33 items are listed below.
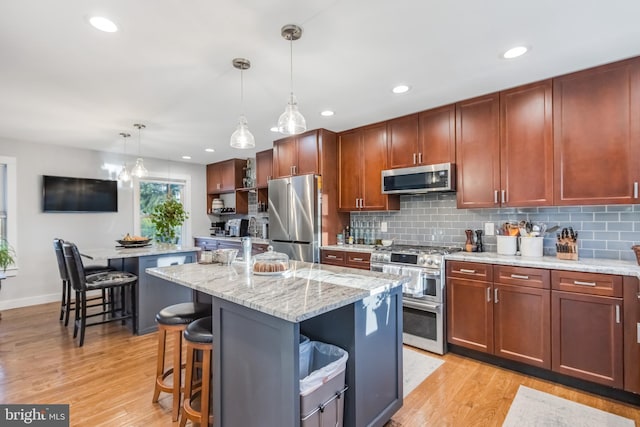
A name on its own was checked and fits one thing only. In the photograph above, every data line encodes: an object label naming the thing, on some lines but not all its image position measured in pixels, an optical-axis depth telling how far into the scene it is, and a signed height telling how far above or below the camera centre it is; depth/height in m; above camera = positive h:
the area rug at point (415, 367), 2.41 -1.32
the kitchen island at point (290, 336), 1.34 -0.62
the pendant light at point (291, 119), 1.92 +0.61
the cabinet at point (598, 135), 2.28 +0.60
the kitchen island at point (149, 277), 3.39 -0.68
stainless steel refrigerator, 3.93 -0.01
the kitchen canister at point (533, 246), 2.71 -0.29
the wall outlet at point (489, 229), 3.16 -0.16
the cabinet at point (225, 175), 5.93 +0.79
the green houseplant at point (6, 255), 4.02 -0.50
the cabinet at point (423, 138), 3.21 +0.83
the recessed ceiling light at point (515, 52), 2.12 +1.12
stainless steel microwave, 3.15 +0.38
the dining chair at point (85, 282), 3.11 -0.68
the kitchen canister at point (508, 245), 2.88 -0.30
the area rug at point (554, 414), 1.94 -1.32
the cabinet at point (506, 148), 2.65 +0.59
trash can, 1.35 -0.81
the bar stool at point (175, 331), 1.95 -0.75
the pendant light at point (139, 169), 3.71 +0.57
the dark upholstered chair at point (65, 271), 3.51 -0.65
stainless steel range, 2.90 -0.76
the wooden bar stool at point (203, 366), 1.74 -0.87
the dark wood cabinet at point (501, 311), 2.43 -0.83
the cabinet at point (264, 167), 5.24 +0.82
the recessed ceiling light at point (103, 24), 1.76 +1.12
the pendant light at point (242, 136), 2.33 +0.60
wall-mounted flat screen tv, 4.59 +0.35
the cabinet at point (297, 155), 4.05 +0.83
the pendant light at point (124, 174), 3.92 +0.55
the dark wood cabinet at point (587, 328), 2.15 -0.84
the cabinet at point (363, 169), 3.75 +0.58
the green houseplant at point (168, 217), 4.11 -0.01
